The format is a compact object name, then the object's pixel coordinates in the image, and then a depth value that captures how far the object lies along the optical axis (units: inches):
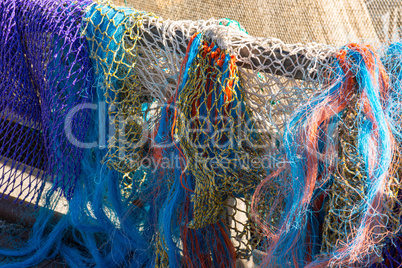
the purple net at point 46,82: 109.4
